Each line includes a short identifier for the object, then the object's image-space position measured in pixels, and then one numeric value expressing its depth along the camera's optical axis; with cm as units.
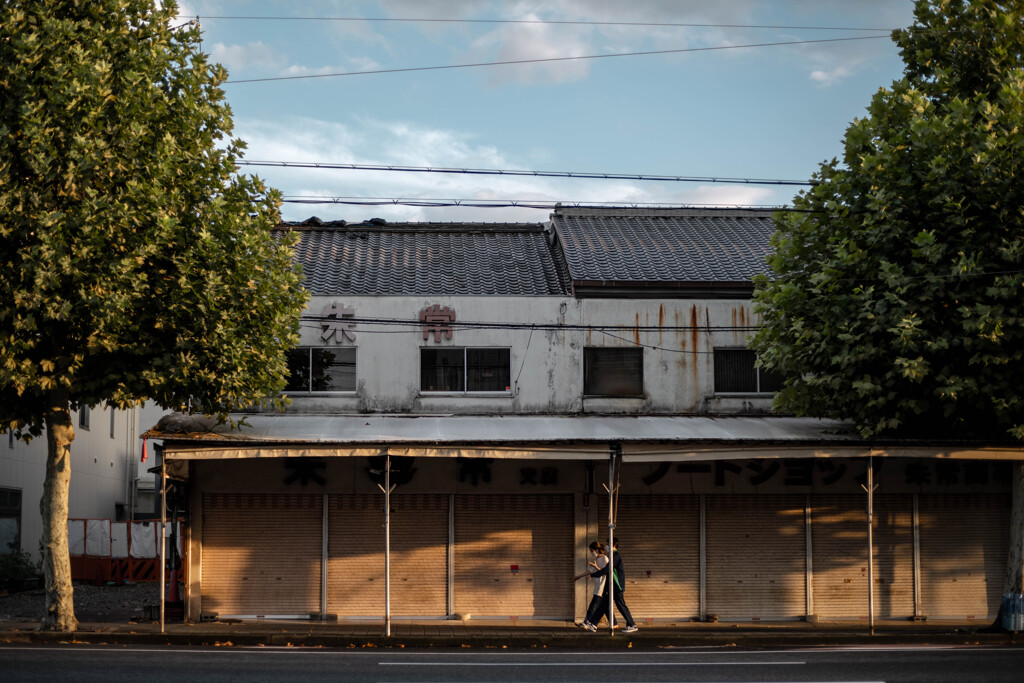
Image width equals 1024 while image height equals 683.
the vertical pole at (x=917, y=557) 2231
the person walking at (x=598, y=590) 1950
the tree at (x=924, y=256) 1836
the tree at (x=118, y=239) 1634
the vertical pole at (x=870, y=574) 1898
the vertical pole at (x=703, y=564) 2192
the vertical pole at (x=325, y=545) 2144
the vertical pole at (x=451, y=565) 2159
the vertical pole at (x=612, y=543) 1872
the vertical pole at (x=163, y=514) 1794
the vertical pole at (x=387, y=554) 1836
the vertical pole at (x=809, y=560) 2211
